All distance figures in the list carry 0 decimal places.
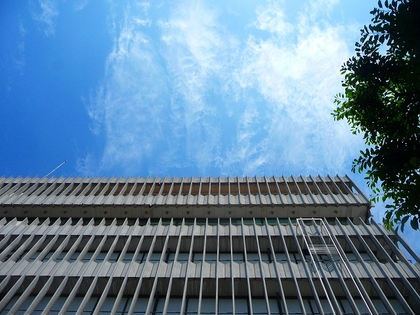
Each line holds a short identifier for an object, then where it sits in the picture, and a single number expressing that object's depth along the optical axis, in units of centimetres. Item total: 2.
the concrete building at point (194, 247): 1896
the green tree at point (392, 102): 1034
